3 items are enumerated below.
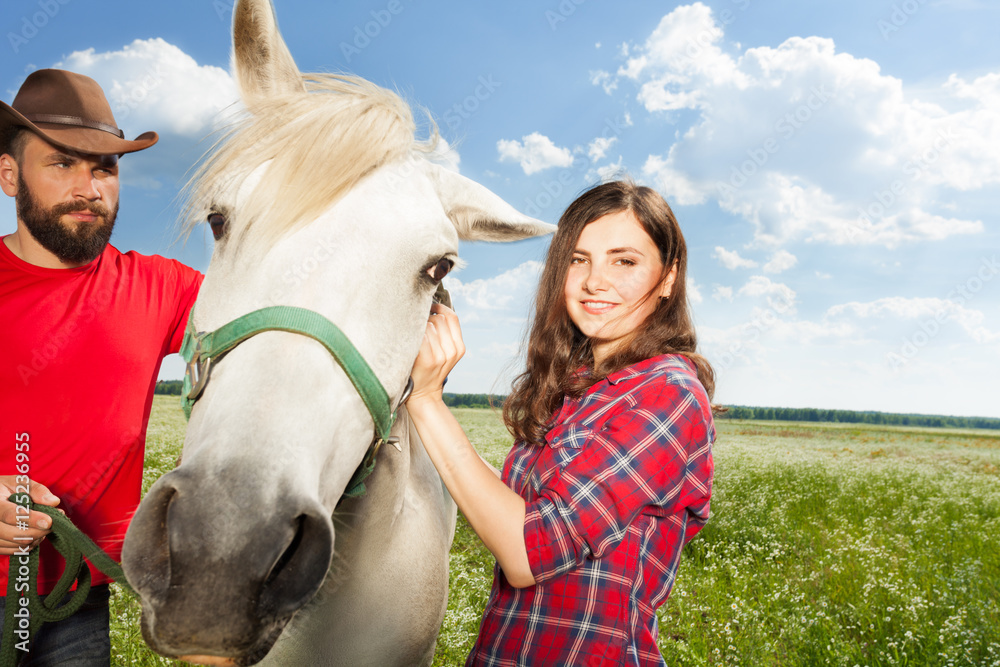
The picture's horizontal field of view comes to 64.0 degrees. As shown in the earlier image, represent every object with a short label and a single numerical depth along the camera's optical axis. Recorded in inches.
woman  39.0
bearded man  48.2
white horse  32.8
